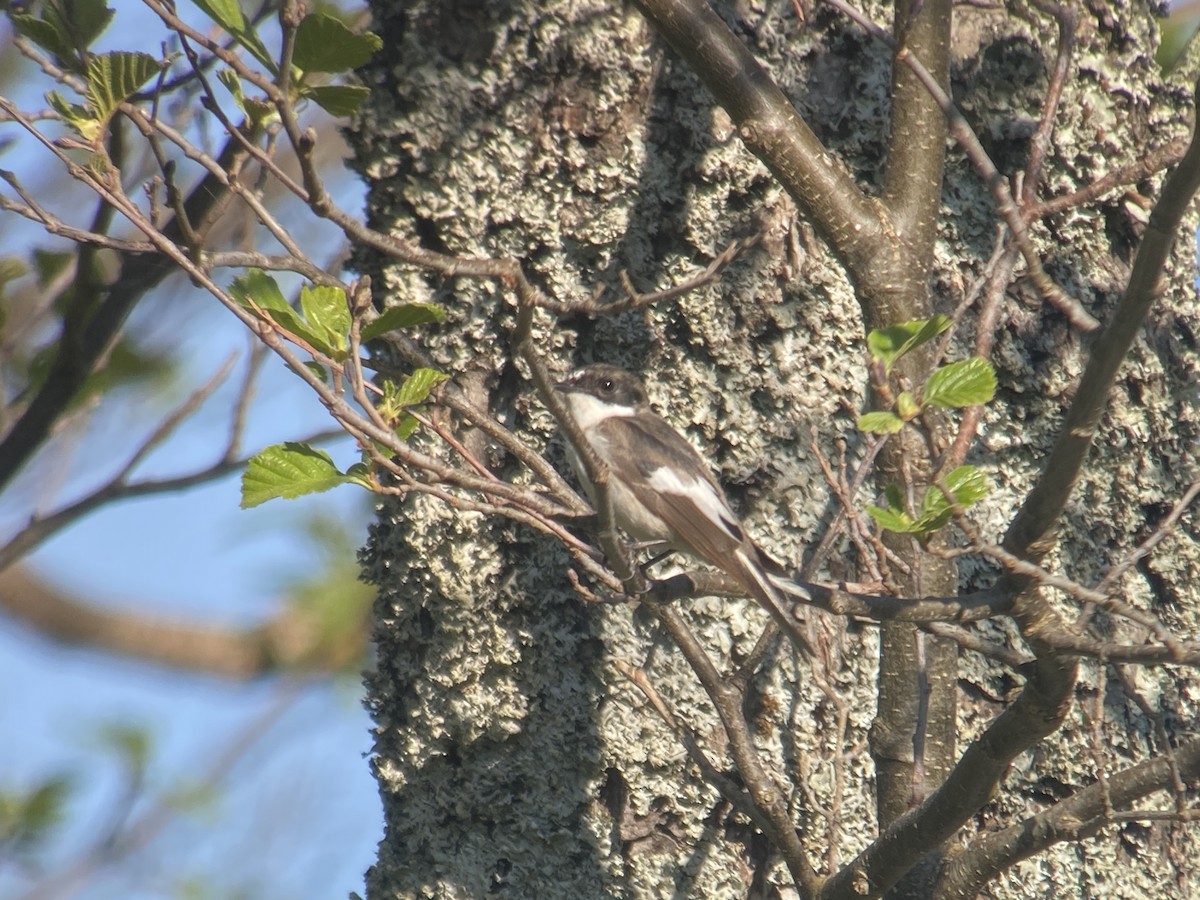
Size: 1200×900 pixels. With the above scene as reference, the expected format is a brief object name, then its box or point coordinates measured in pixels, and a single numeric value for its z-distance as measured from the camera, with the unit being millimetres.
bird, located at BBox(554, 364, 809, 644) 6223
